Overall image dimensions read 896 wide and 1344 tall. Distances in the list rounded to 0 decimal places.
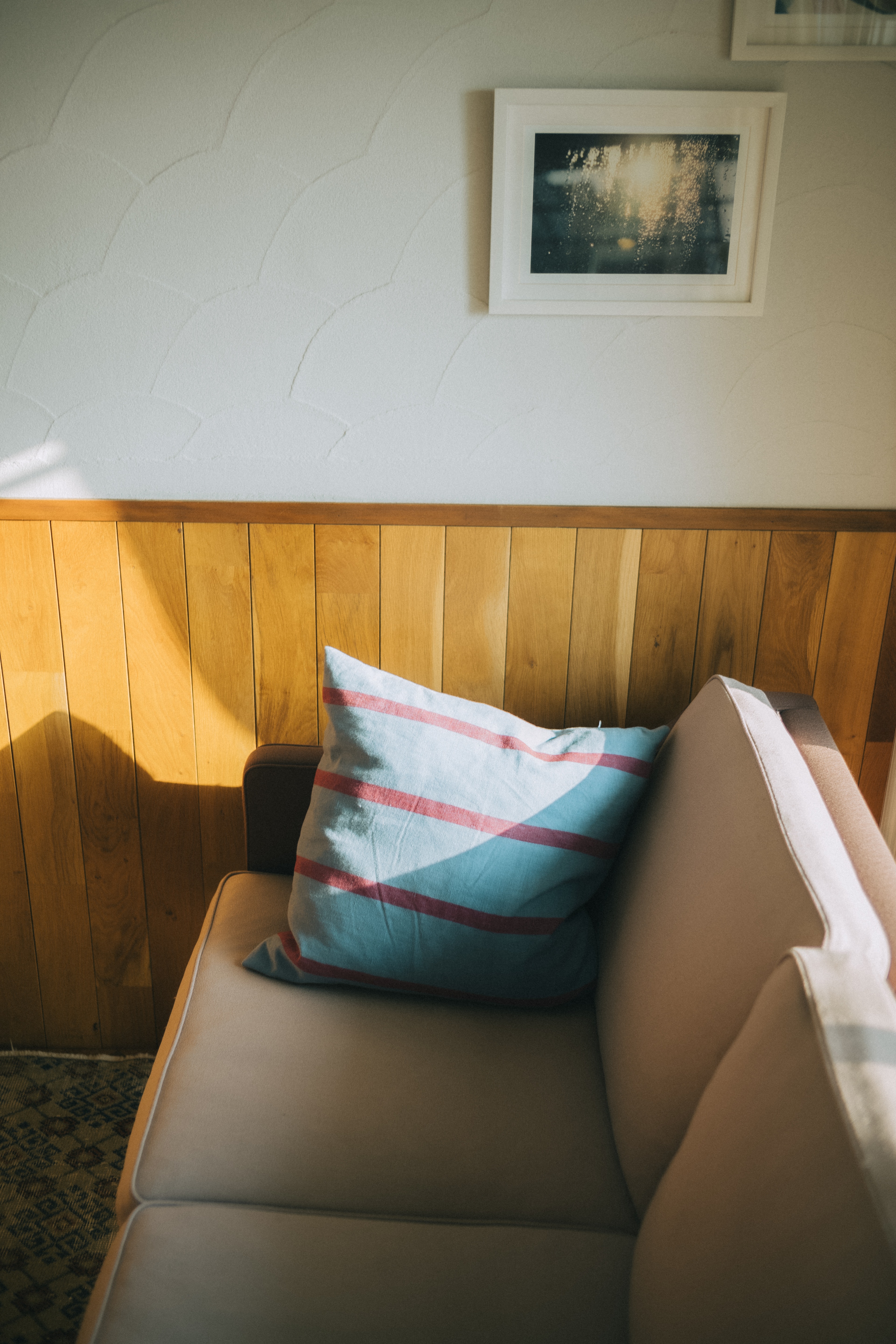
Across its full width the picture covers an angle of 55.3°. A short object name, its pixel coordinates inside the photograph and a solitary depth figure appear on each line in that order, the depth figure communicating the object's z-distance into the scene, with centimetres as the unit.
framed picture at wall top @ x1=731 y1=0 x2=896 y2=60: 127
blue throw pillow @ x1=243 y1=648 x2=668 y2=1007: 116
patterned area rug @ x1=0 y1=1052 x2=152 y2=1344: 126
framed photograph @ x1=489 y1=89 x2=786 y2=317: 130
